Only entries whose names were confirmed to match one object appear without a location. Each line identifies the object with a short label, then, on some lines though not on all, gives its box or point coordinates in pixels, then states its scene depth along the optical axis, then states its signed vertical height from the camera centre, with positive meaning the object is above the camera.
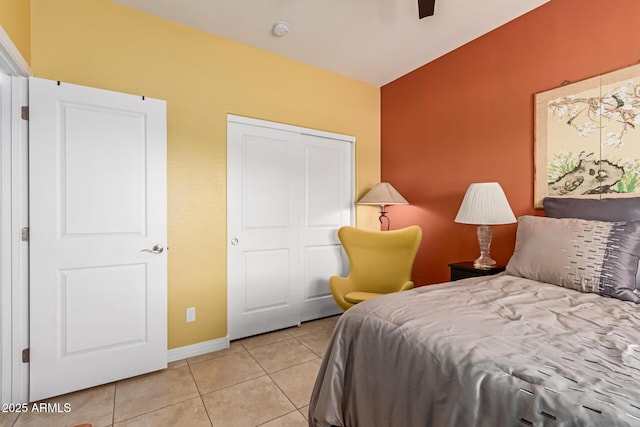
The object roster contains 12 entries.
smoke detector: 2.46 +1.55
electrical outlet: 2.47 -0.84
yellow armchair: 2.76 -0.44
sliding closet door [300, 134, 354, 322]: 3.20 -0.02
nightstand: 2.23 -0.43
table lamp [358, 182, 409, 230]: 3.11 +0.18
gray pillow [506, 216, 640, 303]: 1.45 -0.22
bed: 0.71 -0.40
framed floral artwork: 1.84 +0.51
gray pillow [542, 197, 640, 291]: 1.65 +0.03
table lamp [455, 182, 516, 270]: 2.17 +0.01
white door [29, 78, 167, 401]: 1.86 -0.16
